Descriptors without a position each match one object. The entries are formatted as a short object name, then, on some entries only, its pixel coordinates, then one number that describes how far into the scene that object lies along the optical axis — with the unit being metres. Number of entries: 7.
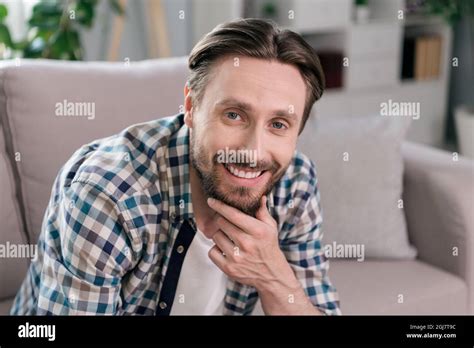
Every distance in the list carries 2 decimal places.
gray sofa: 1.27
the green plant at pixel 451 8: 3.09
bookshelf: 3.04
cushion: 1.49
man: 0.94
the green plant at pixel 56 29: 2.20
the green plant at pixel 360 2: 3.23
